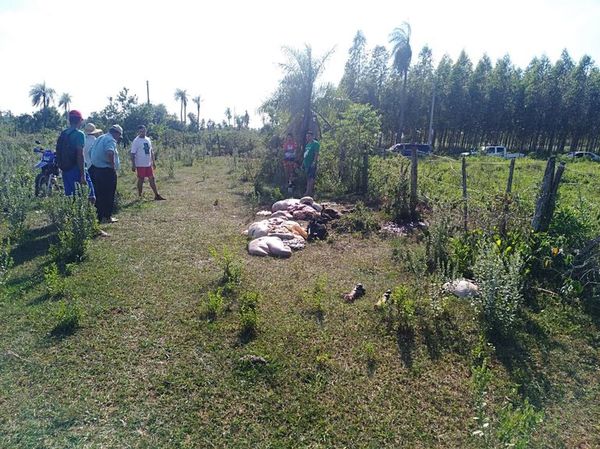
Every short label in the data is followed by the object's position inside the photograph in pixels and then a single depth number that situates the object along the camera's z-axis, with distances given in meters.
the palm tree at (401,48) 29.70
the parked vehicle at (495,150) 31.02
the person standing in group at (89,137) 6.77
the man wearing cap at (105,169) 6.42
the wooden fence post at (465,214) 5.57
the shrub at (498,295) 3.46
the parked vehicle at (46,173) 8.27
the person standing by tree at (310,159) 9.24
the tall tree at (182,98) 61.03
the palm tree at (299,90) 12.42
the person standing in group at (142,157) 8.33
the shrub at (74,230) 4.83
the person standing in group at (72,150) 5.61
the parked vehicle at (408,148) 25.58
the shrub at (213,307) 3.68
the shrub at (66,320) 3.34
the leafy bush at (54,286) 3.89
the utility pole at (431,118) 35.12
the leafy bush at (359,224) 6.66
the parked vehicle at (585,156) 27.82
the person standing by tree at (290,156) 10.68
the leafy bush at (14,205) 5.56
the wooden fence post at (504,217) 4.96
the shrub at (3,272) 3.86
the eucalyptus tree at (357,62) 37.06
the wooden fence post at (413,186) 7.14
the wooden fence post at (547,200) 4.58
